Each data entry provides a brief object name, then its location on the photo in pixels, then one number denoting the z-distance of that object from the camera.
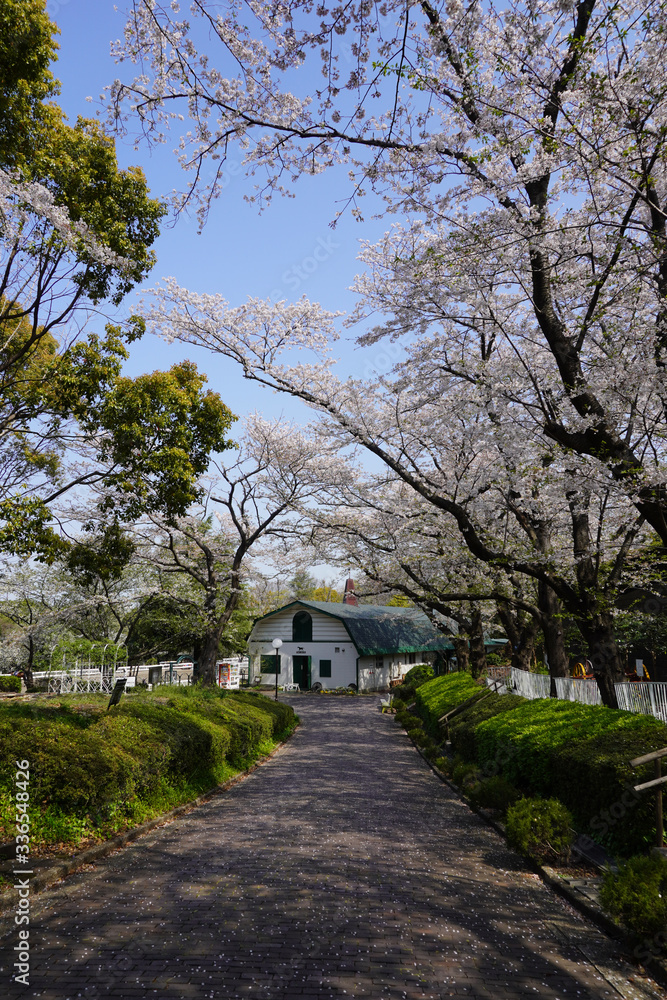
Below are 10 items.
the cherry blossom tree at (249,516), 18.83
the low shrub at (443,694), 18.33
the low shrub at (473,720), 13.27
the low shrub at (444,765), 13.62
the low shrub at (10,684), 24.89
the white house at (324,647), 40.16
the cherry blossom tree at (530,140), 5.46
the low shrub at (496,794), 9.28
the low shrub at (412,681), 31.77
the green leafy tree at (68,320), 8.52
